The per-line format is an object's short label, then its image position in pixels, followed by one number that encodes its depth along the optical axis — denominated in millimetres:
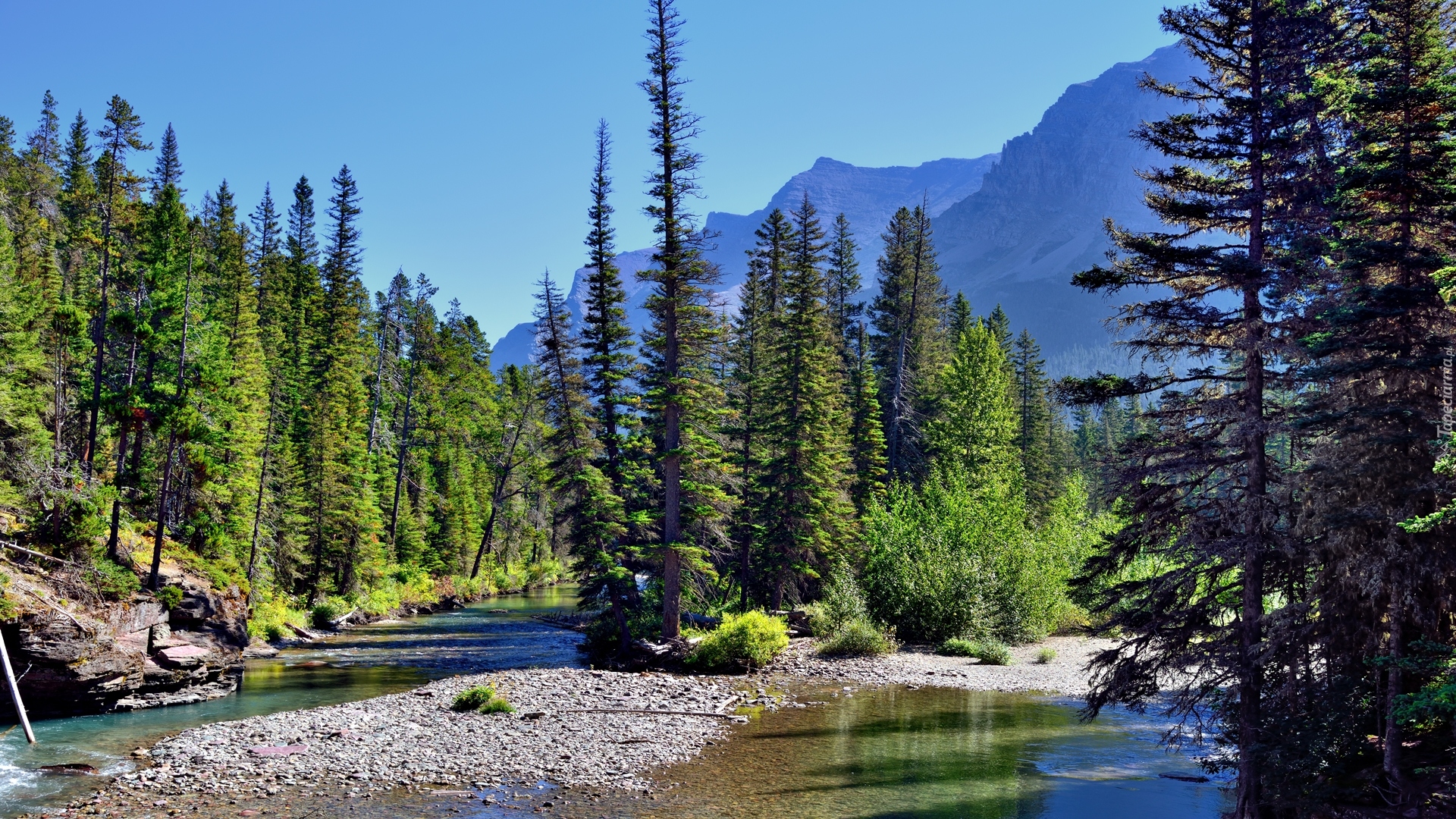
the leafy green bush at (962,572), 35781
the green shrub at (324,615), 41062
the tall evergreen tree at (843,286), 59812
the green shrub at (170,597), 27339
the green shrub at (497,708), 21641
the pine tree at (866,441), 45219
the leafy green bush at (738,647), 28891
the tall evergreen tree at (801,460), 37312
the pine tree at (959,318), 71375
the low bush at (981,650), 31625
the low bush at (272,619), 35812
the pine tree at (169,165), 59719
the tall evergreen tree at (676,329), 29859
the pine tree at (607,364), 33406
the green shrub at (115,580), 25031
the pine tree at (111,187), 29906
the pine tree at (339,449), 46781
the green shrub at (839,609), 34125
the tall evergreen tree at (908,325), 53469
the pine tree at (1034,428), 63812
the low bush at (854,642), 32125
